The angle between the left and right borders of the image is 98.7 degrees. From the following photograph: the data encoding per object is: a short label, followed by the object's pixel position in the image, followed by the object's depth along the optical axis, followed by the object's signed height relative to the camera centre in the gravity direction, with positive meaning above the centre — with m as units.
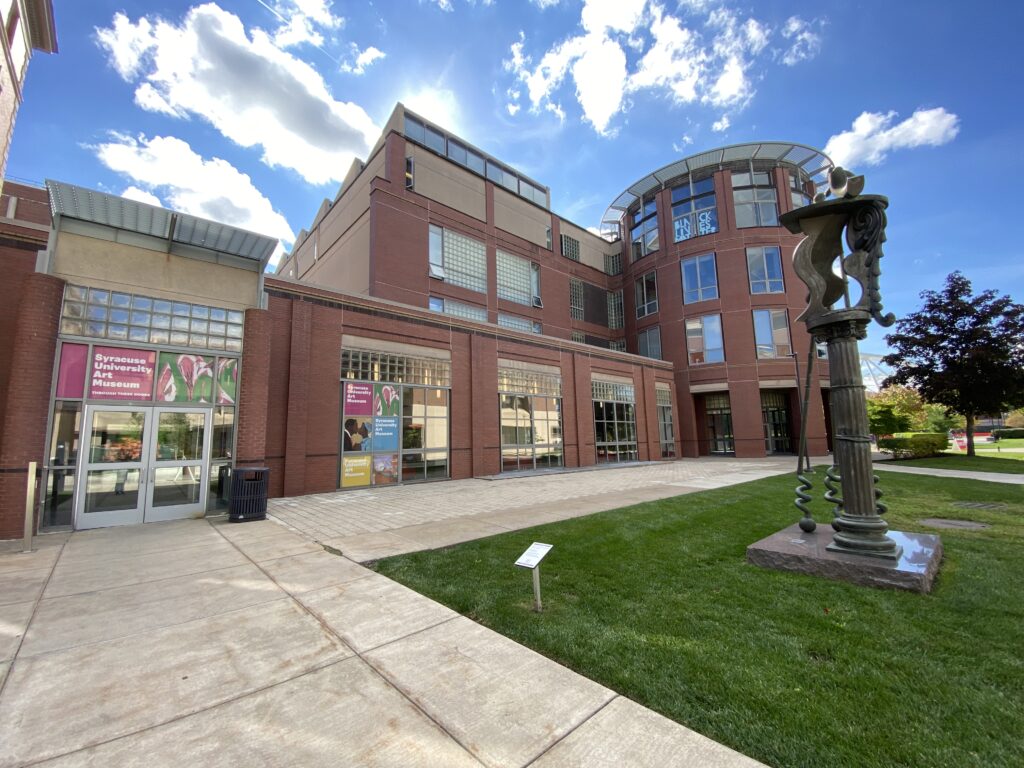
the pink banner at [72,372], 8.62 +1.41
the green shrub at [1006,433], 56.03 -1.43
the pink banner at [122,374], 8.99 +1.42
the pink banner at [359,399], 14.38 +1.24
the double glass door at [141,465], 8.77 -0.49
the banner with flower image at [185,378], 9.73 +1.41
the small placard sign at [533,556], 4.03 -1.15
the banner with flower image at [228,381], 10.44 +1.41
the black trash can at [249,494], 9.23 -1.16
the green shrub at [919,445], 24.64 -1.21
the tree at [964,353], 21.92 +3.67
